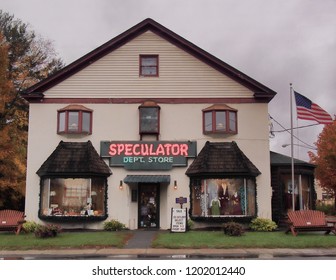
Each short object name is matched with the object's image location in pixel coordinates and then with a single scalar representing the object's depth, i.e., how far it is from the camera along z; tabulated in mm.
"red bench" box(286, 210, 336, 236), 18016
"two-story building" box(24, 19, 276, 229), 21297
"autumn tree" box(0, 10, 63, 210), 26406
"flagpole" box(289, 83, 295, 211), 22042
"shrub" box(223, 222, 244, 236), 17734
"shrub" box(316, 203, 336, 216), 40181
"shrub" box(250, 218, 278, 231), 20516
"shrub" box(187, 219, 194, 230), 20788
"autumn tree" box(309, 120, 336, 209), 37250
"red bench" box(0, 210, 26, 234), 19422
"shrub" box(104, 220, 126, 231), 21047
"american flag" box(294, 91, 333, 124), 21625
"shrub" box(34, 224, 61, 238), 17422
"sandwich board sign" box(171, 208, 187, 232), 19469
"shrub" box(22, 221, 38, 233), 20400
